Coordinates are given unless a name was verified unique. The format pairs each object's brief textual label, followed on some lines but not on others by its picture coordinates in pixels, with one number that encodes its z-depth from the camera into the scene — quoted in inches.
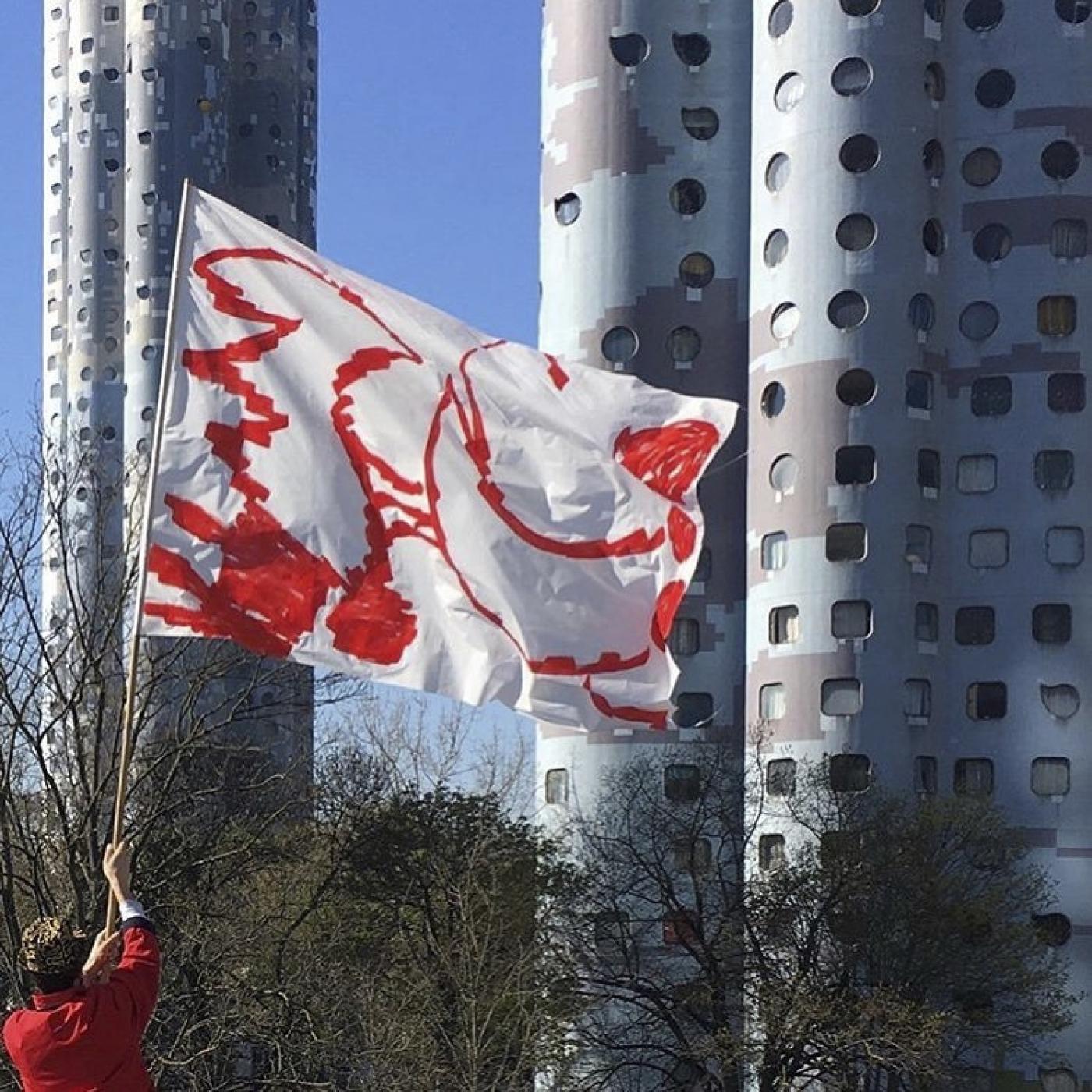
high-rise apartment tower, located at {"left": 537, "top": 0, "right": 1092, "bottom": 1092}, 2299.5
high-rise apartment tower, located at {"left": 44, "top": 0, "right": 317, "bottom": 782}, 3878.0
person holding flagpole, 287.9
